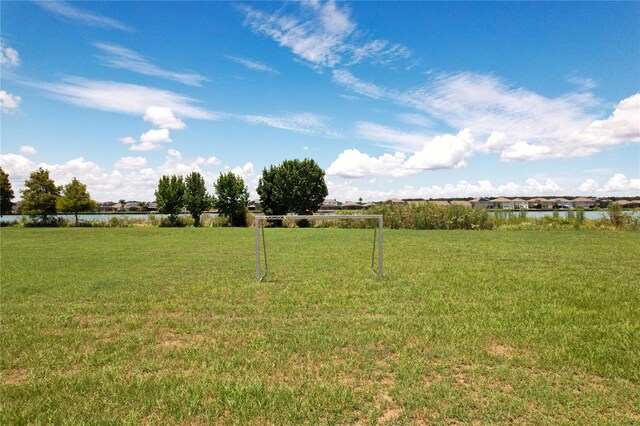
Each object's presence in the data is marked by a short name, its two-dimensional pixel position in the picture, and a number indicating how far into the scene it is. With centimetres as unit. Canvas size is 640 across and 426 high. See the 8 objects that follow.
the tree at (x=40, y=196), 3956
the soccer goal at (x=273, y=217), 1018
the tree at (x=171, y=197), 4166
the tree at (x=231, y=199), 4325
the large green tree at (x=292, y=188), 4753
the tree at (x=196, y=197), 4216
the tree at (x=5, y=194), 4378
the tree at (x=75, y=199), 4019
